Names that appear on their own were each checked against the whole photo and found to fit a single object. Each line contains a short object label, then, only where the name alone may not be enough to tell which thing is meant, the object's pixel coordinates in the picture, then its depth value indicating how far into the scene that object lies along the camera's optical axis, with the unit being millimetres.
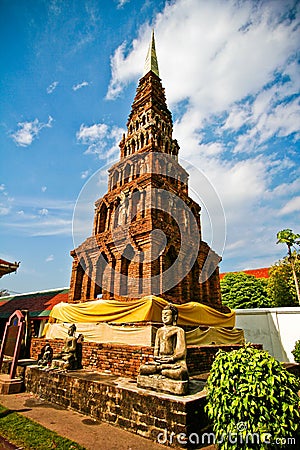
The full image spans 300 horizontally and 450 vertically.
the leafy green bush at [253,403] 3189
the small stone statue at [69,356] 7765
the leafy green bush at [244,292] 23766
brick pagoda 10539
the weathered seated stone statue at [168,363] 4746
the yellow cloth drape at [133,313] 7995
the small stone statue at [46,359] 8209
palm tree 26047
